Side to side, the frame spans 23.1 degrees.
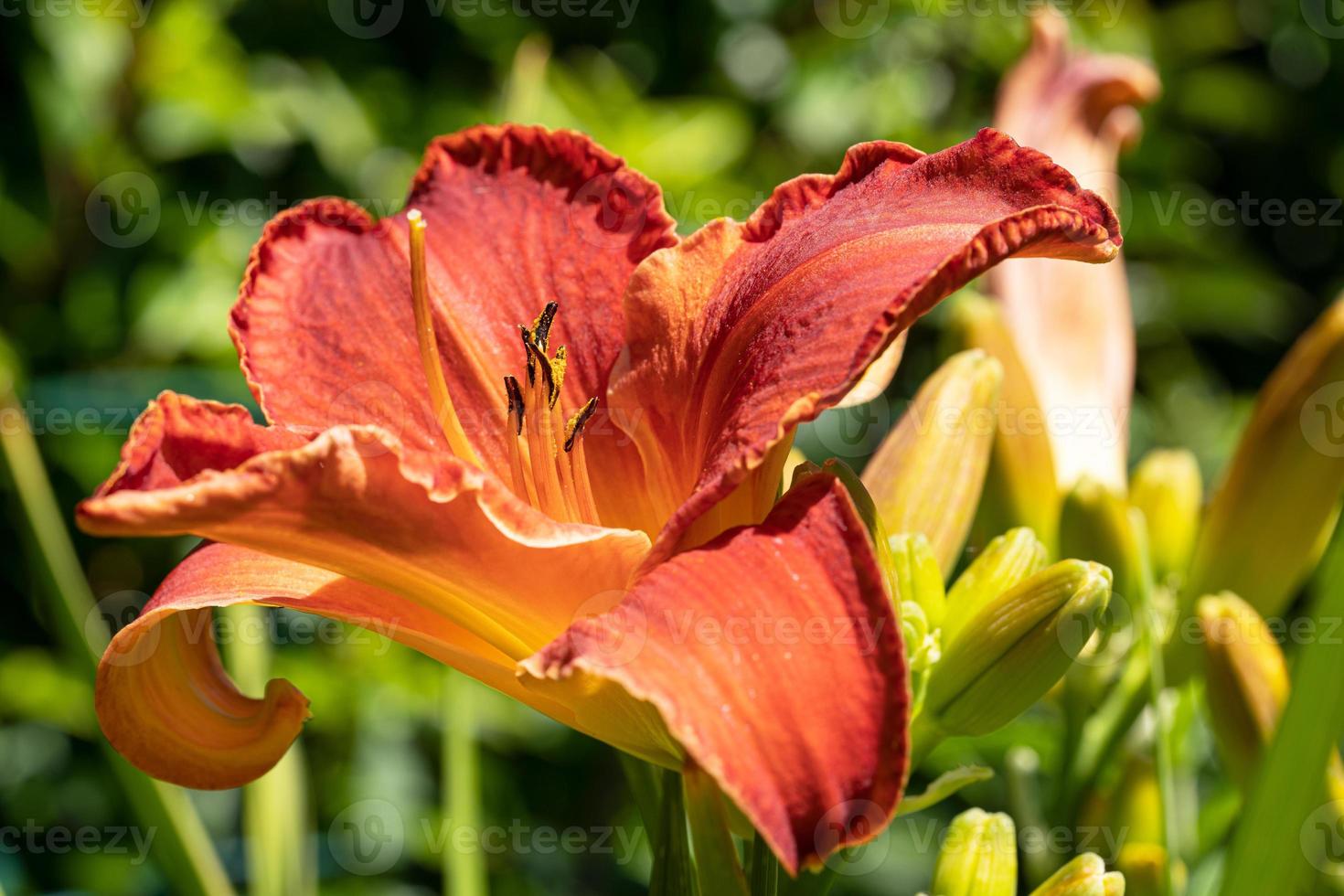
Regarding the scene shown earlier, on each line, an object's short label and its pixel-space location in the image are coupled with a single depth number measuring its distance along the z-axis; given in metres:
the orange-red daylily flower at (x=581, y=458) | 0.34
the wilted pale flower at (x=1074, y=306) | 0.47
